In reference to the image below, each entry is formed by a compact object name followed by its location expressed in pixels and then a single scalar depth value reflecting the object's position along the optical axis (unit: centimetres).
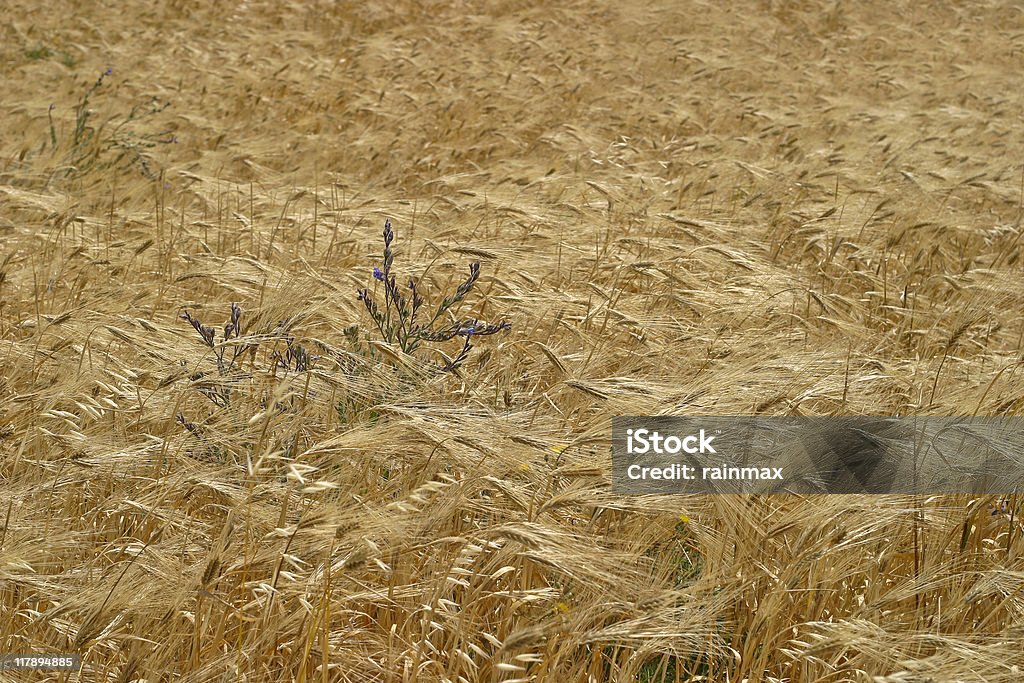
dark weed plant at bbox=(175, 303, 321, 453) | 368
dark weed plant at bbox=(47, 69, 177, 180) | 876
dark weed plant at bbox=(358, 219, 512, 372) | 439
